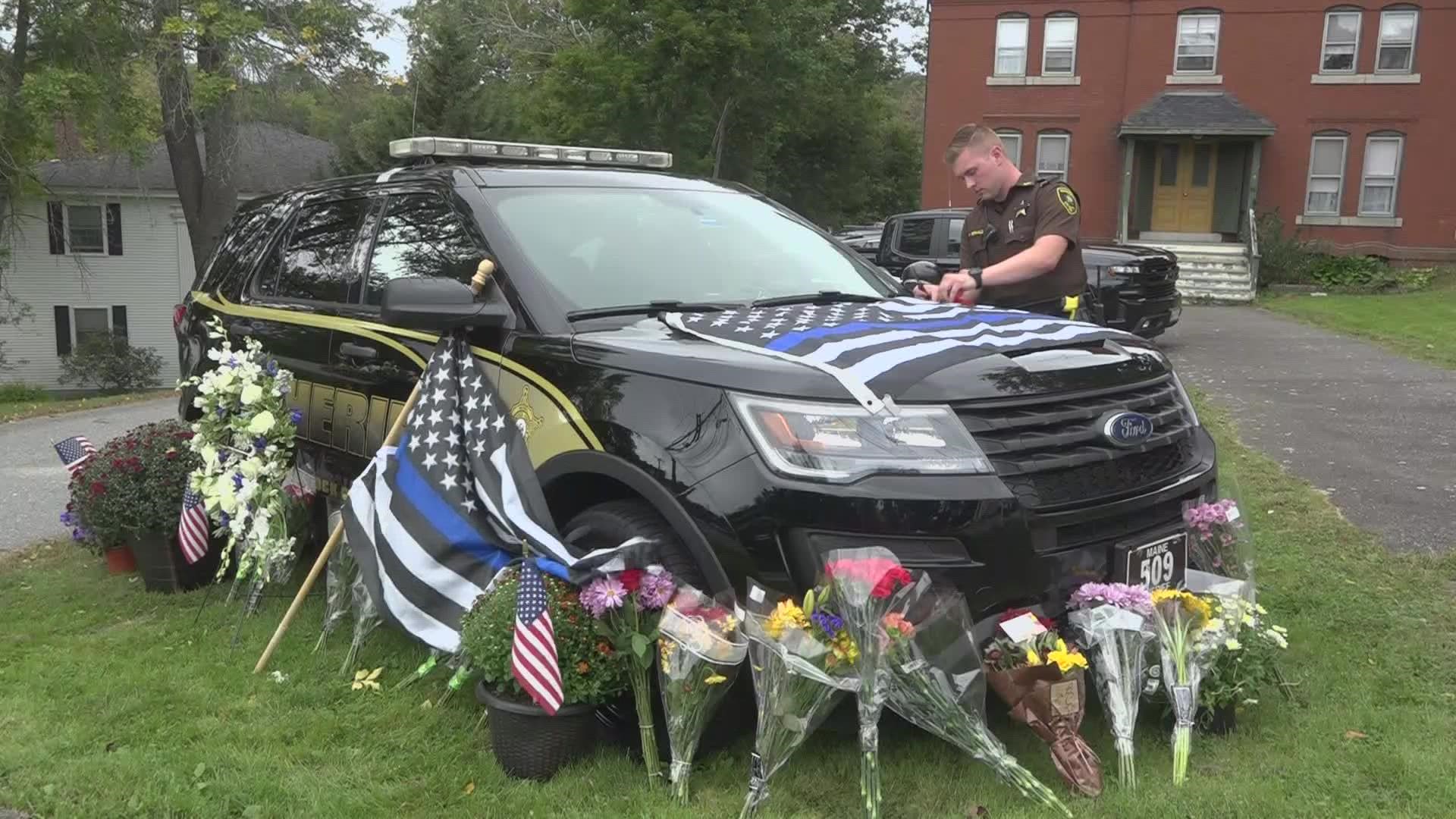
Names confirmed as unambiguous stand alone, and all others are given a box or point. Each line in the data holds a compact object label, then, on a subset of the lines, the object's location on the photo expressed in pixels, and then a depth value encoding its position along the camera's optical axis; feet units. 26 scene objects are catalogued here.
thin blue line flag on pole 11.60
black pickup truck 38.83
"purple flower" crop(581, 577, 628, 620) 10.03
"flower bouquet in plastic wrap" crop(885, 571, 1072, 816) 9.11
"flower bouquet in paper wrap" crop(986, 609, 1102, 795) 9.62
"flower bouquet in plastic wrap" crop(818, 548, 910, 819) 8.93
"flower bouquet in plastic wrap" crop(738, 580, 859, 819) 9.12
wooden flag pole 12.14
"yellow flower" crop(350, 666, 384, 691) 12.62
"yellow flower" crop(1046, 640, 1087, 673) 9.57
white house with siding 105.19
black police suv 9.30
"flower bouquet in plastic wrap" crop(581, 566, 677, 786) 9.93
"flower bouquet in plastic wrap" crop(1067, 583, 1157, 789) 9.77
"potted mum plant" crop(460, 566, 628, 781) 10.11
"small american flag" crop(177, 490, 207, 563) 15.40
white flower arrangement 14.44
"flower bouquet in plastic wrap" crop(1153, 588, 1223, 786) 10.13
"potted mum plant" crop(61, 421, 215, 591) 16.21
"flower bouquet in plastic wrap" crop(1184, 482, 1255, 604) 11.22
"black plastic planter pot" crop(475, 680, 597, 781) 10.20
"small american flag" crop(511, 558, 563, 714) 9.80
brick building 80.48
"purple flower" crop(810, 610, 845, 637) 9.07
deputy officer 16.58
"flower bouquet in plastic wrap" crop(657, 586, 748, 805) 9.52
